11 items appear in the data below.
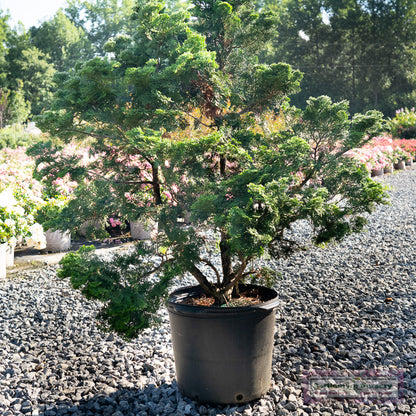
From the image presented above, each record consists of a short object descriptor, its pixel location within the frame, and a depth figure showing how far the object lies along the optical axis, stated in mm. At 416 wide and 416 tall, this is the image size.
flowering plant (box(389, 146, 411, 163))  13488
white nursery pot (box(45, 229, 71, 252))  5320
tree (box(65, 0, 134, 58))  40656
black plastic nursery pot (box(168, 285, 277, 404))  1974
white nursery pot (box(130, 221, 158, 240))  5849
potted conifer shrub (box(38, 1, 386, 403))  1814
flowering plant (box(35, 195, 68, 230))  5500
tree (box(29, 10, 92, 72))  34153
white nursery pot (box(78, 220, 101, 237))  5888
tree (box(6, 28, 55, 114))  29266
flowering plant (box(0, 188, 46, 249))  4352
